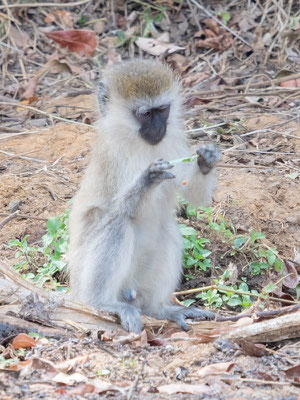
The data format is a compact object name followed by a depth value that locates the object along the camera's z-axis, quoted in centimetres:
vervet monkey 1197
